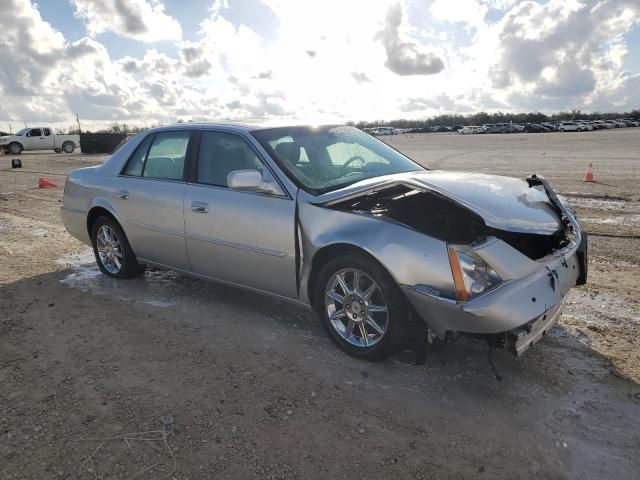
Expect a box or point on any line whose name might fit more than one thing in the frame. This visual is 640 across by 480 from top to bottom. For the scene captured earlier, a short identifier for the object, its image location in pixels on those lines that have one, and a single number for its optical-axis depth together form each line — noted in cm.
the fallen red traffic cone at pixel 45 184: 1337
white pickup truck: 3112
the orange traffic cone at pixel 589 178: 1210
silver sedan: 296
